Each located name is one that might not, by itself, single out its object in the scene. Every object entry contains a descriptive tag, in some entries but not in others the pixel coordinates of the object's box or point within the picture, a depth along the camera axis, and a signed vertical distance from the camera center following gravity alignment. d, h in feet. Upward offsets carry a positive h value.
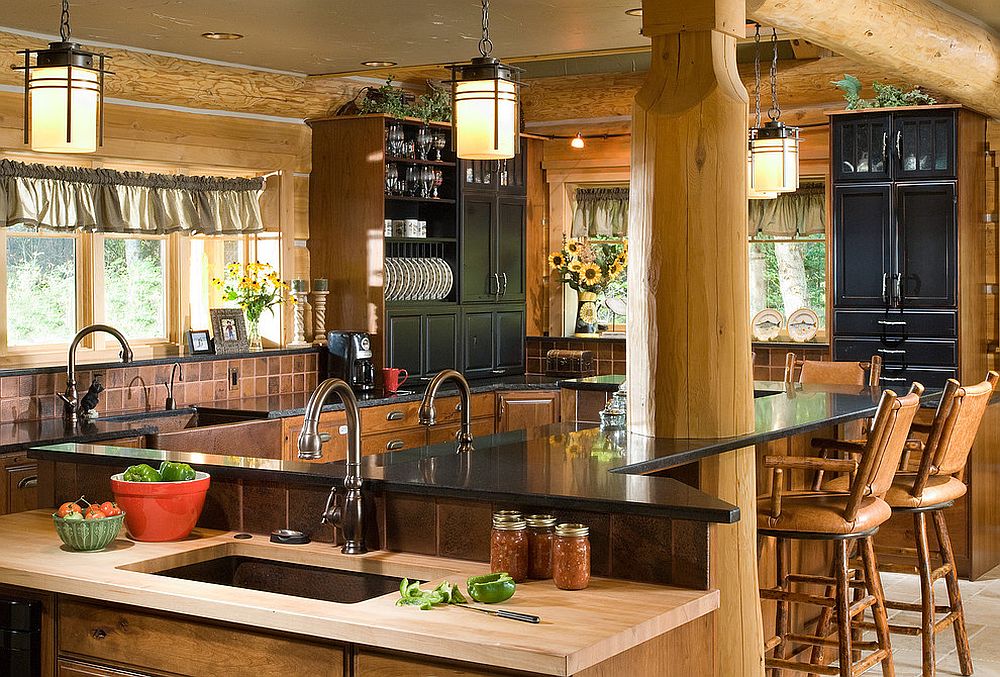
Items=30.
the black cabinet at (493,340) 27.53 -0.66
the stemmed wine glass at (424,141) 26.12 +3.53
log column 13.08 +0.57
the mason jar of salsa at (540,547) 9.73 -1.83
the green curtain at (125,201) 20.62 +1.97
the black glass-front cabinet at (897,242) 24.85 +1.36
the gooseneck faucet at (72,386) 19.38 -1.15
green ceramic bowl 10.69 -1.88
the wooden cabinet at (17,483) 16.65 -2.28
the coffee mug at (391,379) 23.95 -1.29
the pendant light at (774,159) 19.30 +2.32
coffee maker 24.30 -0.92
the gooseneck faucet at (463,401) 12.97 -0.99
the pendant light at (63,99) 11.87 +2.02
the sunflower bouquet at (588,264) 29.89 +1.11
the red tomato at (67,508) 10.84 -1.70
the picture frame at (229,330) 22.91 -0.34
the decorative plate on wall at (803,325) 27.99 -0.33
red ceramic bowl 11.02 -1.72
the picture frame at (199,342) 22.30 -0.55
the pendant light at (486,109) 13.08 +2.11
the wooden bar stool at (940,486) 15.74 -2.26
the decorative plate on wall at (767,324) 28.45 -0.31
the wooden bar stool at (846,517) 13.74 -2.30
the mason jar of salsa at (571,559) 9.32 -1.84
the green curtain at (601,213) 30.12 +2.36
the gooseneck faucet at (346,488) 10.47 -1.49
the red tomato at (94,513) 10.82 -1.74
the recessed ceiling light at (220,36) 20.58 +4.54
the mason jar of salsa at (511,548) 9.64 -1.82
